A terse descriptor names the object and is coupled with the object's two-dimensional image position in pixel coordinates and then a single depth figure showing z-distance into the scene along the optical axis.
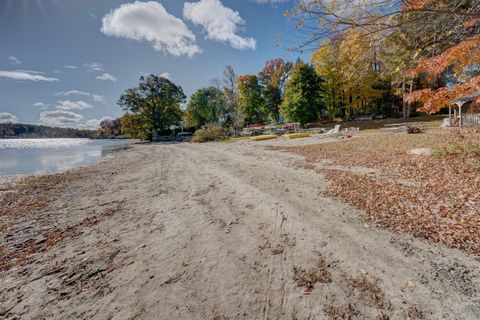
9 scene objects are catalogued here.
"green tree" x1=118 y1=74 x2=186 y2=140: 40.03
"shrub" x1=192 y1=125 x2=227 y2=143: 26.72
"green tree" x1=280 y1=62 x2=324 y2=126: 26.23
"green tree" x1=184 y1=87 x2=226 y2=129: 45.16
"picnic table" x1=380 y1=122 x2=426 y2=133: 13.78
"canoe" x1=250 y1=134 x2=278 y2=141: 19.83
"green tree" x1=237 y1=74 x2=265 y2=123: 37.97
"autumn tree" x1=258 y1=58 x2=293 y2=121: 39.94
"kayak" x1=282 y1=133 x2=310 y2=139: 18.64
